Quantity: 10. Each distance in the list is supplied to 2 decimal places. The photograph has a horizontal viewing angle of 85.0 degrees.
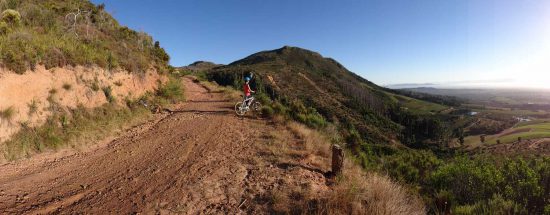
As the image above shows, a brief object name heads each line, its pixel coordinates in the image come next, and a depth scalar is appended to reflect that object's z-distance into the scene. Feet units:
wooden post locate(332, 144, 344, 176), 21.30
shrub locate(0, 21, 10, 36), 34.71
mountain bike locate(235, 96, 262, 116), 47.30
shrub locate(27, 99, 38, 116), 28.68
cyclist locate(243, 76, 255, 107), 47.56
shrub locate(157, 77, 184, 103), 58.39
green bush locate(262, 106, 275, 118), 47.01
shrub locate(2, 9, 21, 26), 40.09
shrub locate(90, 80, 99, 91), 38.14
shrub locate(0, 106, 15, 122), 25.94
